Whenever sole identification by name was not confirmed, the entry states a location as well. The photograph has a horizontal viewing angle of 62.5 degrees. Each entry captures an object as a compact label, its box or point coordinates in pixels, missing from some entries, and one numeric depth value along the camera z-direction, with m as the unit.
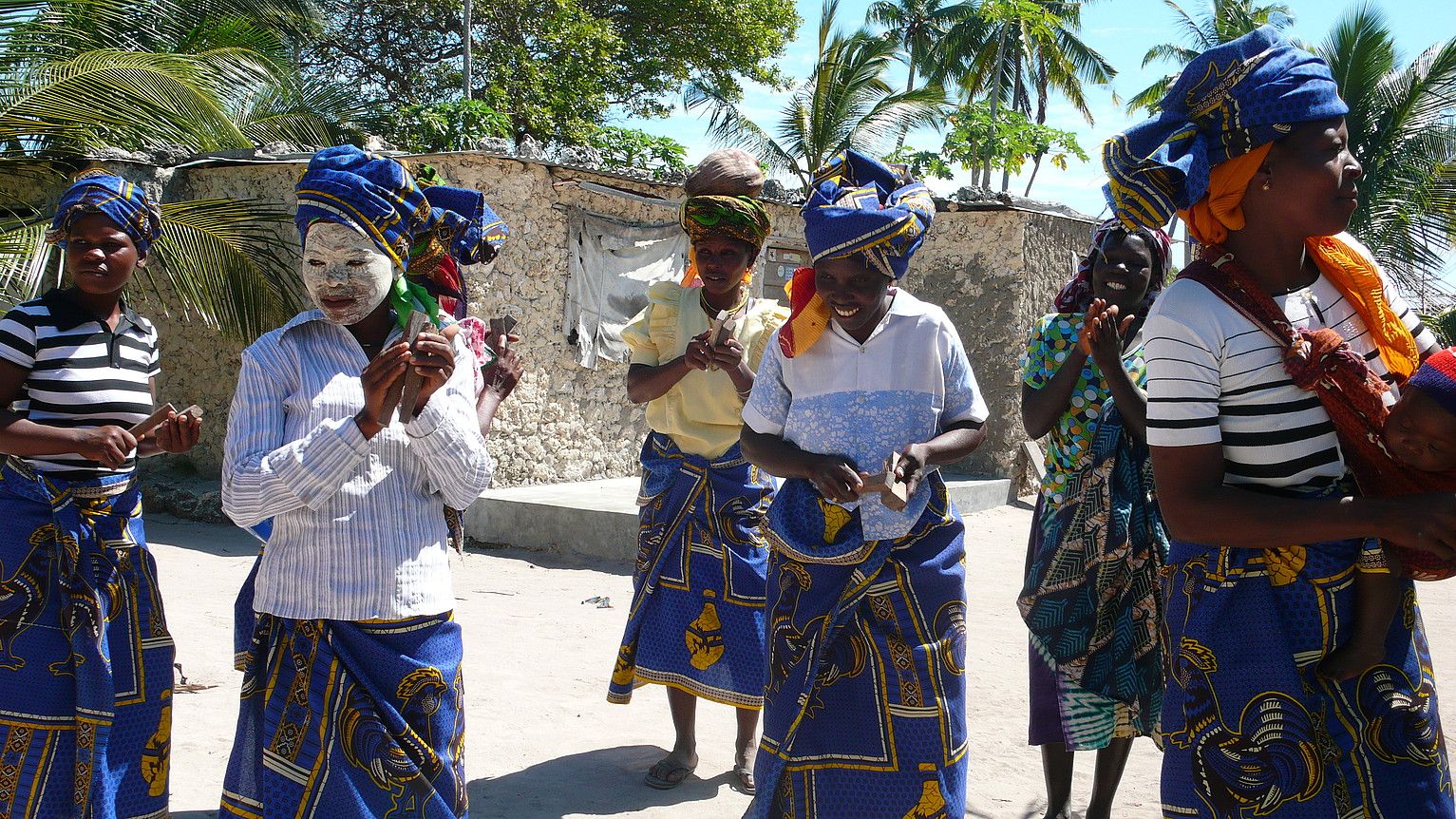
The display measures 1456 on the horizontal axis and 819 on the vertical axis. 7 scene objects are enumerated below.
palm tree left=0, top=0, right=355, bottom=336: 8.37
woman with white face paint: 2.61
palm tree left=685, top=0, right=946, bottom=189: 22.16
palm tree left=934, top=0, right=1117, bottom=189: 24.83
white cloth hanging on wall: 10.41
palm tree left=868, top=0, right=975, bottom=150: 30.41
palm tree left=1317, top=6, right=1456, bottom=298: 19.20
